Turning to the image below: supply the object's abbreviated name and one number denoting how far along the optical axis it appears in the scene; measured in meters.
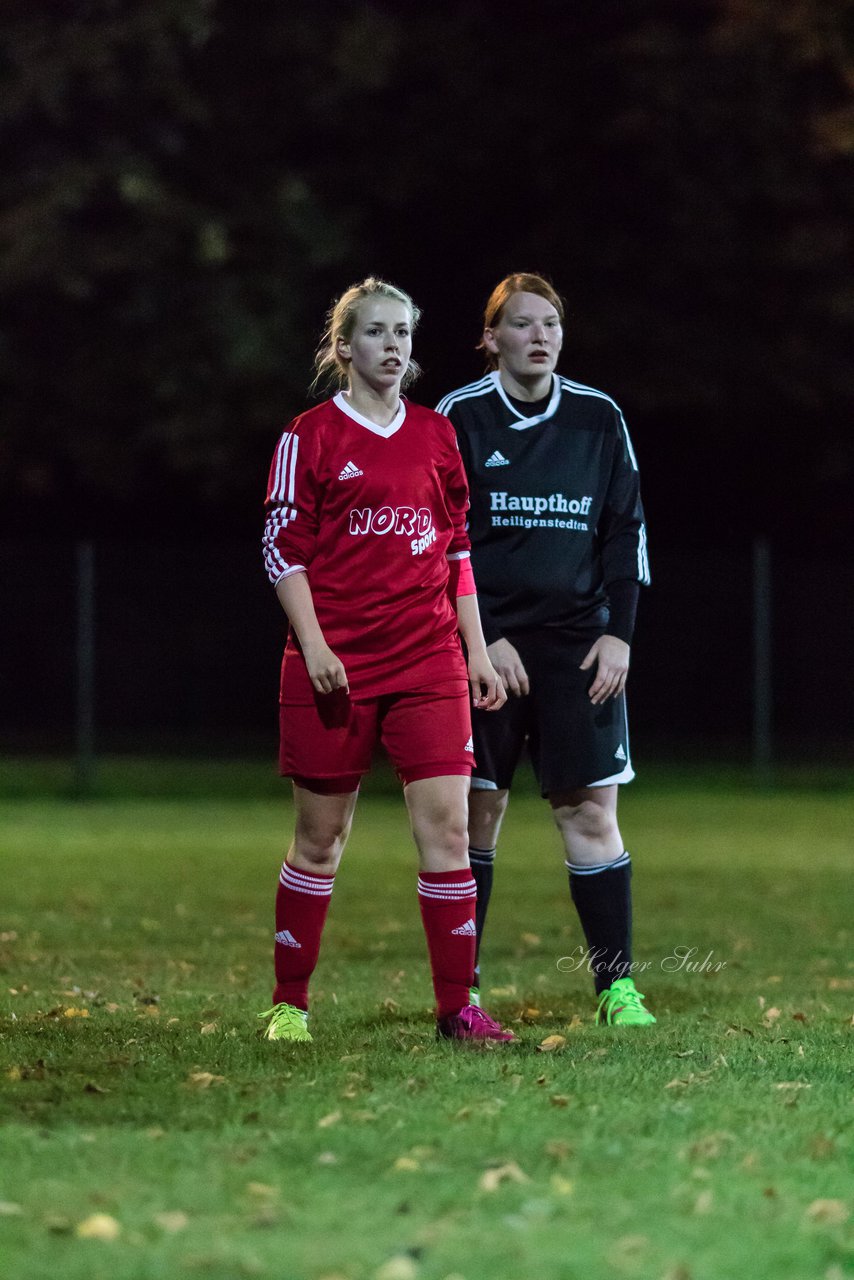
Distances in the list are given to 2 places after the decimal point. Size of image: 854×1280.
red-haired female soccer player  13.84
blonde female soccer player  12.47
